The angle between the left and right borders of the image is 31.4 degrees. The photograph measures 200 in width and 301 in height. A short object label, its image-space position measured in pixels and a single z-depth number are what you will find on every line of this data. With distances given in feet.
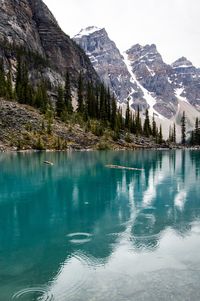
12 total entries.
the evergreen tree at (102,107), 593.83
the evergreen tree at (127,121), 611.38
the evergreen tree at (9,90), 472.11
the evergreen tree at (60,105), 512.63
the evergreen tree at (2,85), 469.57
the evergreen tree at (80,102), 580.01
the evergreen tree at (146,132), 640.91
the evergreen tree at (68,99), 544.00
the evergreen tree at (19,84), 490.08
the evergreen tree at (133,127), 614.26
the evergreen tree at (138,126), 625.16
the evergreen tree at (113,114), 575.91
